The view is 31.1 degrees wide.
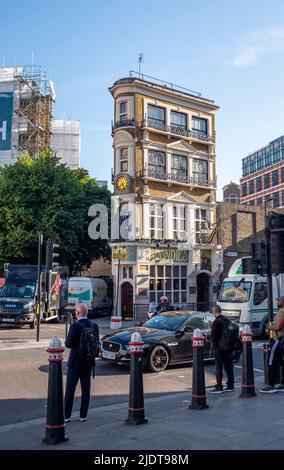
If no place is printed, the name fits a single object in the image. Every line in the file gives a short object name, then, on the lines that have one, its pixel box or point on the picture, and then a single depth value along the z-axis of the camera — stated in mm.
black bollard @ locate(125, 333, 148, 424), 7191
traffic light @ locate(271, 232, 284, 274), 10509
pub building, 34062
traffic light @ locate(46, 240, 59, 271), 18750
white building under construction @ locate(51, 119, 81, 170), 66938
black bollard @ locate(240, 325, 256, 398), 9312
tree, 33719
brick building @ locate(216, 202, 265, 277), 39438
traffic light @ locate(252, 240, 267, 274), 10758
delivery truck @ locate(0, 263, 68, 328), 24047
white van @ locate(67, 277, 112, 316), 31938
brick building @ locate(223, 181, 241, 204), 129500
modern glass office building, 121944
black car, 12625
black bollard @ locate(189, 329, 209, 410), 8148
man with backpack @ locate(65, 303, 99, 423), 7387
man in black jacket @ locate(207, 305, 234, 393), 10070
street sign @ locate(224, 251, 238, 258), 39469
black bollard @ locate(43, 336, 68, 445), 6273
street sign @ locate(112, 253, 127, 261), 32781
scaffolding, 54875
